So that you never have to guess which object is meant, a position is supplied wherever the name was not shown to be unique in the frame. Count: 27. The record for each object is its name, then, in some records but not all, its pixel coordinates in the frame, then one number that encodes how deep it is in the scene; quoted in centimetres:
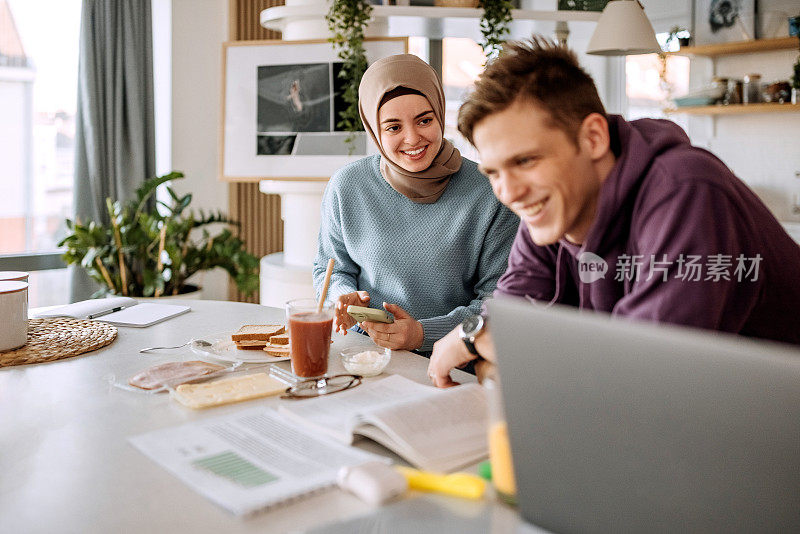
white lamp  334
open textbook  105
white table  87
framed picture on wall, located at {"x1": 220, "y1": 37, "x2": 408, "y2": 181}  352
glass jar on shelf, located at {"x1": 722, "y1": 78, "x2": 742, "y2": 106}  432
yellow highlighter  94
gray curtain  418
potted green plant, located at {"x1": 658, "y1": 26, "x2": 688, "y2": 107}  435
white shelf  324
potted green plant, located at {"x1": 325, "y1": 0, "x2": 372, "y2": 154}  322
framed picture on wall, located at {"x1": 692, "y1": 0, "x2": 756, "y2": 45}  431
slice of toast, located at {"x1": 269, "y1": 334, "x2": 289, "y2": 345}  161
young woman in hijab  203
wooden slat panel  471
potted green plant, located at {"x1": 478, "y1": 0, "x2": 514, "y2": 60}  325
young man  110
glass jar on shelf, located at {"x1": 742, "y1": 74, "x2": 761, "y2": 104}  429
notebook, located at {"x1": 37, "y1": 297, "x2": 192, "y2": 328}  191
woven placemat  155
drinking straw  153
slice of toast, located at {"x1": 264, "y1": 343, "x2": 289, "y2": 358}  158
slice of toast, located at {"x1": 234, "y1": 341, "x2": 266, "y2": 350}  161
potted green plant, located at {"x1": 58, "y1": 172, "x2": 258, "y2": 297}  380
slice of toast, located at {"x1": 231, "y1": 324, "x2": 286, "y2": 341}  164
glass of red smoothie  141
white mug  155
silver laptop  68
